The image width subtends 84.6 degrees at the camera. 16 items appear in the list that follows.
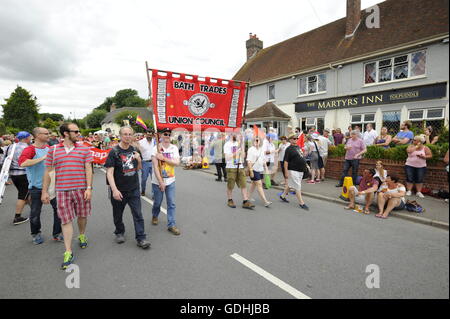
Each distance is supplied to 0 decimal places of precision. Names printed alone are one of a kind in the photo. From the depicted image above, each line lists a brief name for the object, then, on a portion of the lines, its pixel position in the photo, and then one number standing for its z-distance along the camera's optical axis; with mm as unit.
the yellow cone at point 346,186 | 6406
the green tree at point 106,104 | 86375
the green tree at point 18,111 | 47000
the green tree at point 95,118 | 70875
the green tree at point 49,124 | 51656
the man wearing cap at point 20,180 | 5137
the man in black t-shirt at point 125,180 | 3859
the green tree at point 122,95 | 82688
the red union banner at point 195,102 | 4949
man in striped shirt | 3514
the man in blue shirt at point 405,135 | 7845
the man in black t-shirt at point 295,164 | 6410
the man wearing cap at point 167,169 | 4449
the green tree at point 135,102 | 76750
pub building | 12844
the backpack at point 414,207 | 5395
